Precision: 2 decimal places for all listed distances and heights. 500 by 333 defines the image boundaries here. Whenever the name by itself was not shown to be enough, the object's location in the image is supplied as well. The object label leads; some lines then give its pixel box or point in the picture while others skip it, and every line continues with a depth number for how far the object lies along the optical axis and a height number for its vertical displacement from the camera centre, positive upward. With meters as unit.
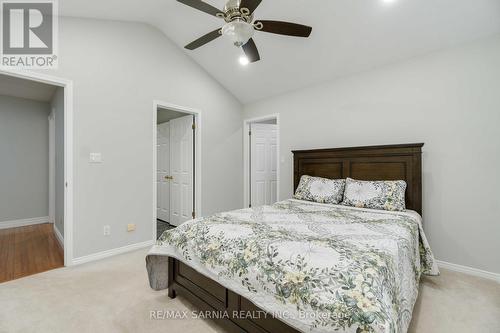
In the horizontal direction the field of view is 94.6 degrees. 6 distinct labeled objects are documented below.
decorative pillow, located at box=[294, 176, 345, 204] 2.90 -0.33
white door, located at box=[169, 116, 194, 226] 4.03 -0.08
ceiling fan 1.72 +1.17
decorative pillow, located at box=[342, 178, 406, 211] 2.51 -0.34
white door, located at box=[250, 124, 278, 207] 4.77 +0.01
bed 1.05 -0.59
